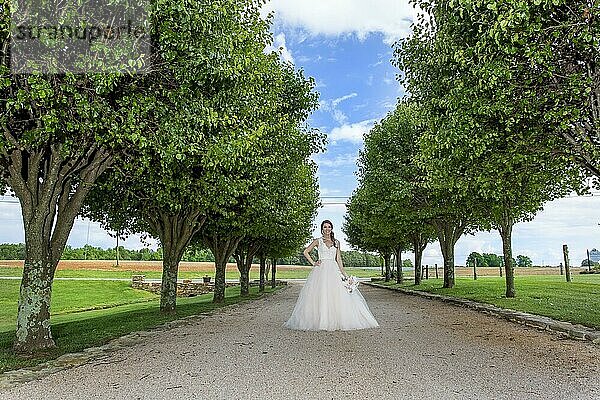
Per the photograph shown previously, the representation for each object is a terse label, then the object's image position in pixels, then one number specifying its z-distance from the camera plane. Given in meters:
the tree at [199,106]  10.16
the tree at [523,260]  96.12
